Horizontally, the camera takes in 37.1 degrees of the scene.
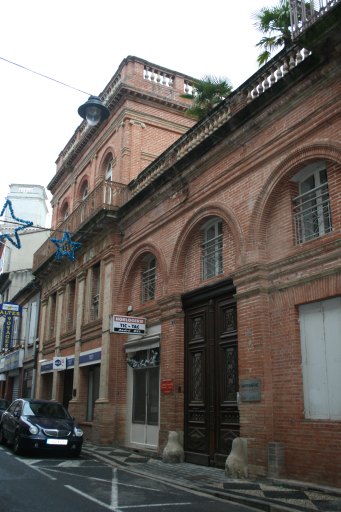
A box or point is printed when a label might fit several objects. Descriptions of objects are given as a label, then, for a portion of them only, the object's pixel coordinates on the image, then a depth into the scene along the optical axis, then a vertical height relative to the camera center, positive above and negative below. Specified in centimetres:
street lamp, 1195 +657
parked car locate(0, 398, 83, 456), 1280 -76
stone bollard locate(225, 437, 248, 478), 984 -116
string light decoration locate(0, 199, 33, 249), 1454 +507
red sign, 1333 +32
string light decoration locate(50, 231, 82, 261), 1813 +525
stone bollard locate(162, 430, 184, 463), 1241 -121
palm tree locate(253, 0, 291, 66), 1213 +877
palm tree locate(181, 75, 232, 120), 1584 +922
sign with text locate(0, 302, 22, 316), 2878 +485
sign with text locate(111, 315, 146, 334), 1414 +204
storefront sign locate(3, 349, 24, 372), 3075 +234
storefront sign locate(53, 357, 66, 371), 2105 +140
